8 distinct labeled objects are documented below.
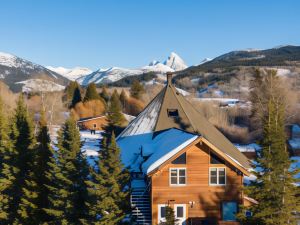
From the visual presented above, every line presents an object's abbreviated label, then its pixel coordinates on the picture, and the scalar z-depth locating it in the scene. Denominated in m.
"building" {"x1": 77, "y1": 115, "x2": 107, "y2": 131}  71.37
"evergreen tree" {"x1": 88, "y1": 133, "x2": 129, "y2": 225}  18.00
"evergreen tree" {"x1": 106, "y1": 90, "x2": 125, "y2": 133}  44.22
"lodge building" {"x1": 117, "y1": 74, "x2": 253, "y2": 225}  23.31
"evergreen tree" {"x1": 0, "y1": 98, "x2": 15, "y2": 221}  25.50
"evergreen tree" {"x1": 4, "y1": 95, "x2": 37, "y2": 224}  23.39
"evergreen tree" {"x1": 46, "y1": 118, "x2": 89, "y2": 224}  19.98
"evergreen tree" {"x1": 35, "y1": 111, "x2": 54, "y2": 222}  23.58
